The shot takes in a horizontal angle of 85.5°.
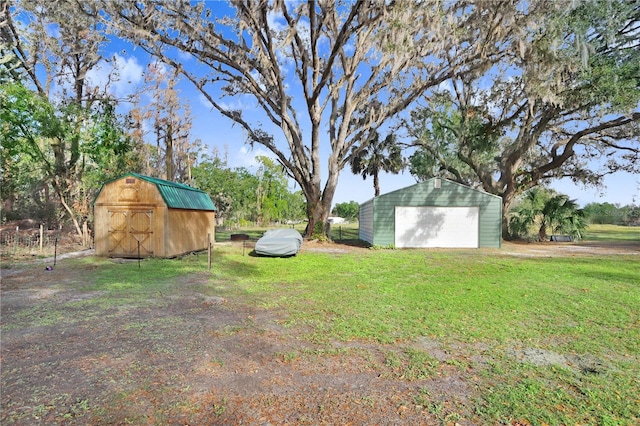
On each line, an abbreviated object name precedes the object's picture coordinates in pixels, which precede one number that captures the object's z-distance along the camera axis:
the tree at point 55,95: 14.01
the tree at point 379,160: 28.33
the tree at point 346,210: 95.82
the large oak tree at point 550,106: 14.39
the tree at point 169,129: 24.41
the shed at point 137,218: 12.00
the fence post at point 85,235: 15.89
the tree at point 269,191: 44.66
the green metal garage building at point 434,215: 17.80
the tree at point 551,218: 21.02
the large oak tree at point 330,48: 13.22
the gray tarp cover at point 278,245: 12.44
